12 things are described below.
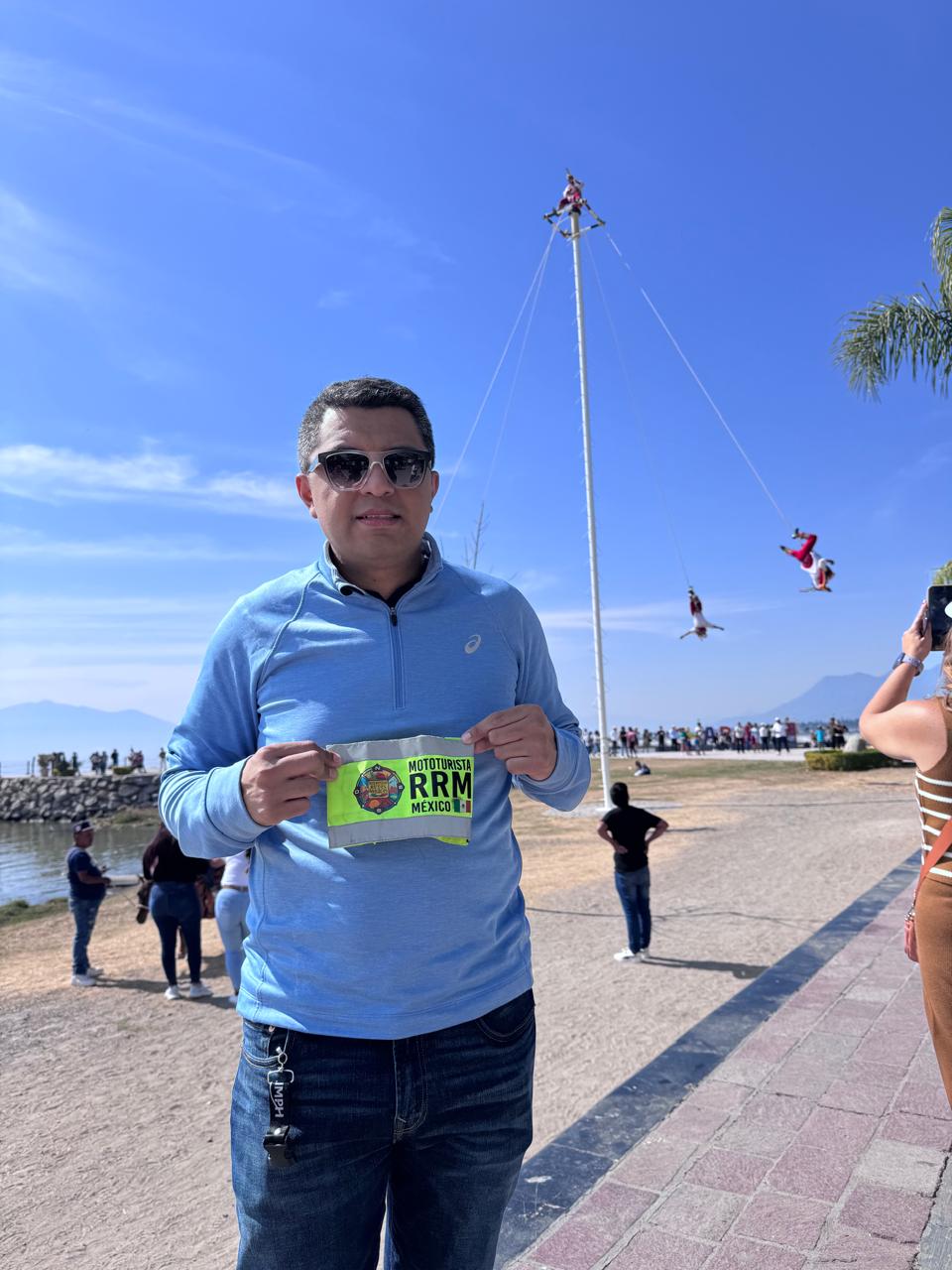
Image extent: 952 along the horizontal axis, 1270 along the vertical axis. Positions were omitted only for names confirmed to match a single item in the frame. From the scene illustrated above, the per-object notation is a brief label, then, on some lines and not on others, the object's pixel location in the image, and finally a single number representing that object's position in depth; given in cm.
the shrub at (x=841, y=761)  2900
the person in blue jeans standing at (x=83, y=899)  934
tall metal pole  1983
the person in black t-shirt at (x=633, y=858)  838
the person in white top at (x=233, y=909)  736
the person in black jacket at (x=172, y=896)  840
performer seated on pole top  2056
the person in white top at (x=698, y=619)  2020
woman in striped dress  264
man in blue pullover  161
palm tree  1105
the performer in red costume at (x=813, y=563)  1700
